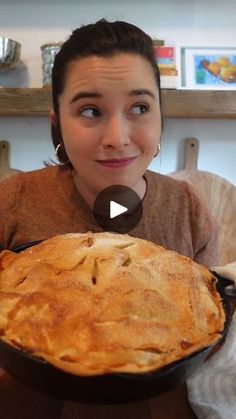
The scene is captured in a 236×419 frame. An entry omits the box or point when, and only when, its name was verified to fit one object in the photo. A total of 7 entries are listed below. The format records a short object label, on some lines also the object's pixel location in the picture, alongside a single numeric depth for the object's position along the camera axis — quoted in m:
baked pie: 0.43
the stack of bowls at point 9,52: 1.50
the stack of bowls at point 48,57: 1.52
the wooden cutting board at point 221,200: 1.48
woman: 0.79
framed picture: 1.64
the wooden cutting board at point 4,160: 1.68
